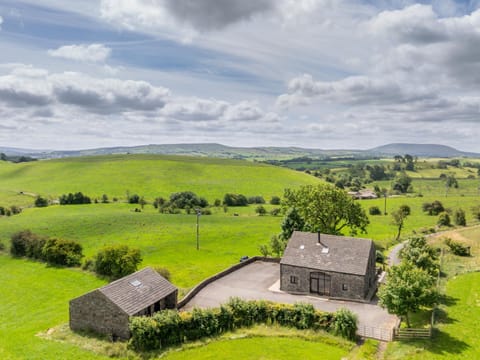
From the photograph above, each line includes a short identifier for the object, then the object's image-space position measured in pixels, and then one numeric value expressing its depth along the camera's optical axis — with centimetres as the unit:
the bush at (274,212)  11181
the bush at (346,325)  3325
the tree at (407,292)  3281
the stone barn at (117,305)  3456
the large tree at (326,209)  6034
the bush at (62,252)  6138
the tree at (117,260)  5372
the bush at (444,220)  9150
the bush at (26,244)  6612
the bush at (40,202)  12050
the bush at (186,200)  12000
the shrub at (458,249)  6169
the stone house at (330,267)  4331
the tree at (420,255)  4522
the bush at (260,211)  11292
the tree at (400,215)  7981
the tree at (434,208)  10912
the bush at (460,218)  9231
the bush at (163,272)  5009
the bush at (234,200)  12719
